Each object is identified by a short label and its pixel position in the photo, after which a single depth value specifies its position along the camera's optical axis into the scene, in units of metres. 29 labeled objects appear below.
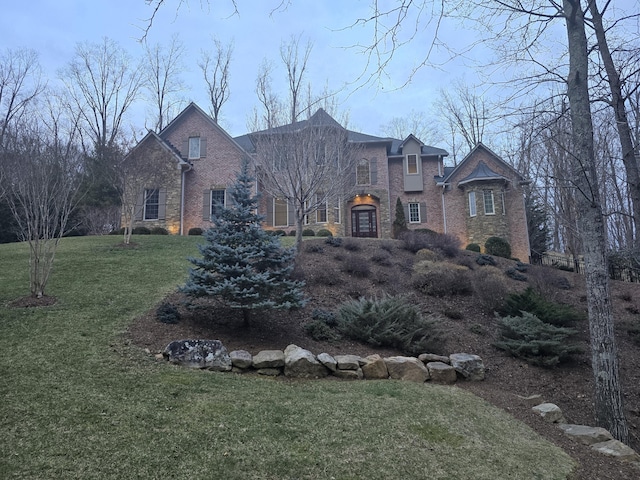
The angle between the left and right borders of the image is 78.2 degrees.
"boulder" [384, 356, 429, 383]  5.95
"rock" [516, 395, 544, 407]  5.47
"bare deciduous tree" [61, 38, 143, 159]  26.47
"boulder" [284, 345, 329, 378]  5.57
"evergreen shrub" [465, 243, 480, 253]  20.00
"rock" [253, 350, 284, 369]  5.53
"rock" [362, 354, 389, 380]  5.90
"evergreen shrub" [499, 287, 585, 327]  8.04
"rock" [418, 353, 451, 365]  6.52
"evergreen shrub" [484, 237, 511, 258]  19.25
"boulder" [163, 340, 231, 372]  5.37
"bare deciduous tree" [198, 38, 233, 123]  30.39
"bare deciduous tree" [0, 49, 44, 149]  23.30
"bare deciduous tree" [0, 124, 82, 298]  7.69
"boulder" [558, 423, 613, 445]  4.48
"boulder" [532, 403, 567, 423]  5.05
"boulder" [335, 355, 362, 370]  5.80
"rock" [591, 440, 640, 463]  4.09
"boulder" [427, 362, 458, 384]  6.07
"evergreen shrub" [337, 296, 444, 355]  6.97
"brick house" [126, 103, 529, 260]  20.66
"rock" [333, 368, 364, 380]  5.73
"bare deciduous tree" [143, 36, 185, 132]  29.33
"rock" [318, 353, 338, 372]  5.74
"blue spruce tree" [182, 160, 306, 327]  6.63
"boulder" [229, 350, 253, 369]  5.53
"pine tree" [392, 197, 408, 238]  21.28
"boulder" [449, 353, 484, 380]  6.31
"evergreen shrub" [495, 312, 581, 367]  6.98
